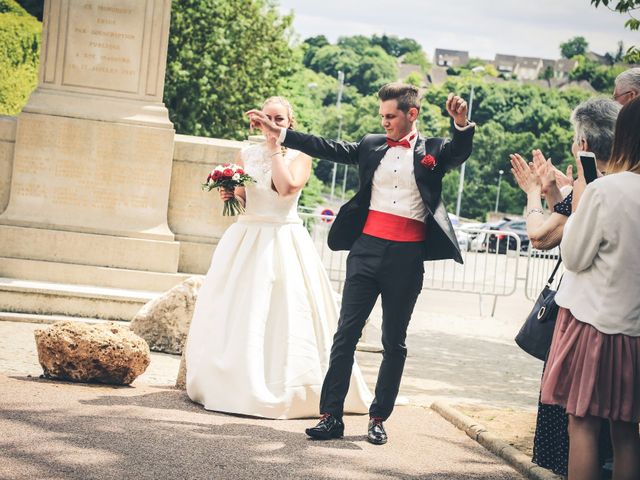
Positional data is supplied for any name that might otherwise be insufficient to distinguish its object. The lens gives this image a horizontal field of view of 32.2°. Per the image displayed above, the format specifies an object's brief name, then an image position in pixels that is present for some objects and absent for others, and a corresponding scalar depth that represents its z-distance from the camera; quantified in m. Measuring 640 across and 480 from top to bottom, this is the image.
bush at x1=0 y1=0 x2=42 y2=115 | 29.12
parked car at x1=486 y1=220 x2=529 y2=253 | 17.67
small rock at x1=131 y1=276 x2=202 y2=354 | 10.70
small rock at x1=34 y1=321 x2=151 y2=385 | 8.22
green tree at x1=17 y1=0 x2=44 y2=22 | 43.24
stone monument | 12.64
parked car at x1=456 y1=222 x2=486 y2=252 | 17.84
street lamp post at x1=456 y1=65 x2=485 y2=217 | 93.12
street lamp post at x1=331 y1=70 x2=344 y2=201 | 92.62
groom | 7.20
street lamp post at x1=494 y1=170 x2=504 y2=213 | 97.11
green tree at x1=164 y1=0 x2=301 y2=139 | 36.38
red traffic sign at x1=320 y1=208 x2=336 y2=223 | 16.79
